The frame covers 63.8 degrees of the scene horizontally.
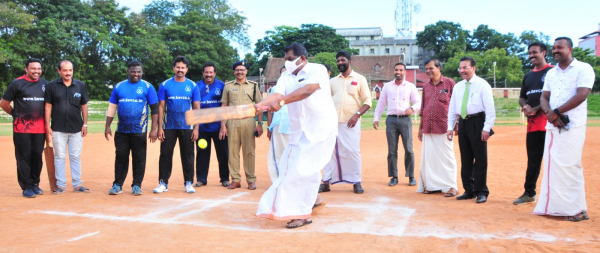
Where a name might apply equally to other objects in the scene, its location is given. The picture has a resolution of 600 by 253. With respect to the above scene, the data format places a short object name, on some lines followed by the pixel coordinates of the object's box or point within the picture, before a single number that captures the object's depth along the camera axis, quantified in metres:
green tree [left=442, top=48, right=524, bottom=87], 63.53
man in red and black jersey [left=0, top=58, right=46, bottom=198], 7.33
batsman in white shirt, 5.29
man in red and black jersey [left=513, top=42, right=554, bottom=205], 6.27
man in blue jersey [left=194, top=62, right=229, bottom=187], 8.30
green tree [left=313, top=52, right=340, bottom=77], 53.59
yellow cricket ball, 8.23
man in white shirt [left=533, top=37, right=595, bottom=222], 5.43
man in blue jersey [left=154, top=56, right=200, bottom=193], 7.70
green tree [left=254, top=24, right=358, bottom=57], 66.56
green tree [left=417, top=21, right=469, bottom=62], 79.06
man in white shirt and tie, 6.75
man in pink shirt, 8.47
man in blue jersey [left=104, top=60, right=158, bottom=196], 7.39
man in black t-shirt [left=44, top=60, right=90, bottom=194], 7.47
